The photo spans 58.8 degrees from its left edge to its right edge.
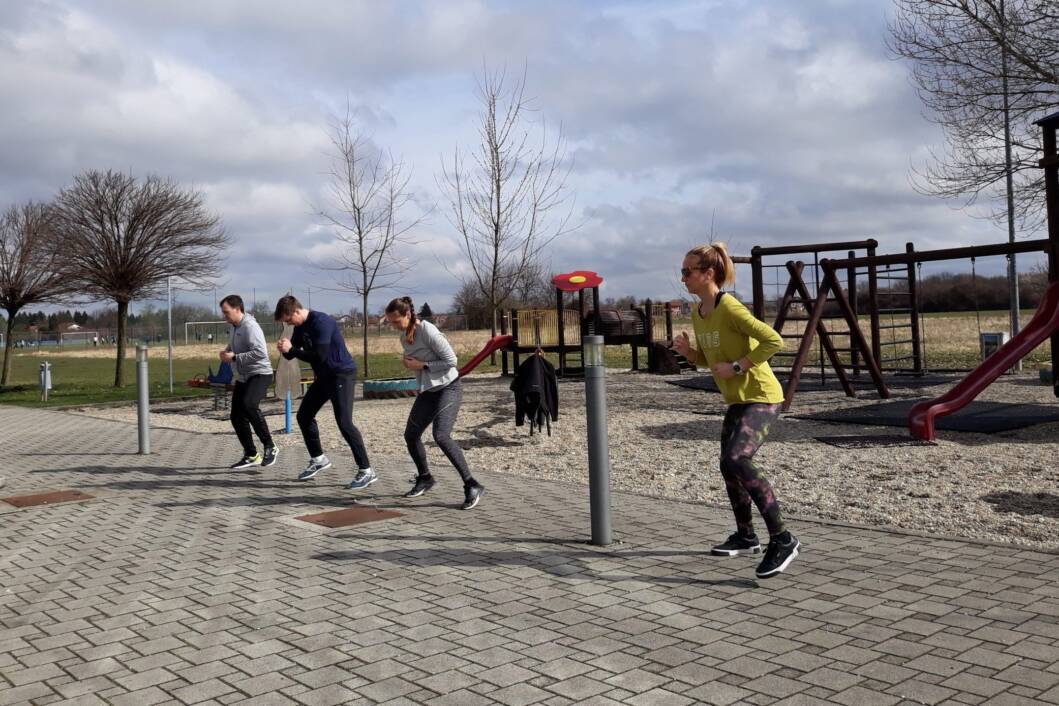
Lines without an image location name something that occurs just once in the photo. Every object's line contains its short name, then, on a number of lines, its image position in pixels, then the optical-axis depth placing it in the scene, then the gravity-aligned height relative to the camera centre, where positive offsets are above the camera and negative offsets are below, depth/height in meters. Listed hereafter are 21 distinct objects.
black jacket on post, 10.58 -0.50
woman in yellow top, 4.84 -0.18
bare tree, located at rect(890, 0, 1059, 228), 15.77 +4.62
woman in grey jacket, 7.30 -0.21
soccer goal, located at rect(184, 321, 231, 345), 57.47 +1.52
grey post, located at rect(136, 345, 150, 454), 10.77 -0.50
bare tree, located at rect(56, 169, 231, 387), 27.53 +3.58
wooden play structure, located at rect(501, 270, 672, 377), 23.12 +0.46
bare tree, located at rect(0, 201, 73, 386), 29.88 +2.98
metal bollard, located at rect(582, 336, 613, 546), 5.65 -0.59
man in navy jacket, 8.11 -0.11
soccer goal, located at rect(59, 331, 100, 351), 84.75 +2.00
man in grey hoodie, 9.19 -0.12
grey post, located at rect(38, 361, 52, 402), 23.44 -0.45
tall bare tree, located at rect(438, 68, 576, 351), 21.11 +2.79
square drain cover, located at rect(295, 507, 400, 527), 6.73 -1.22
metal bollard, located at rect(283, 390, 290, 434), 12.75 -0.87
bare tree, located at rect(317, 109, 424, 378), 25.48 +3.04
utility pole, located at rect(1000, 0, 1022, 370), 16.16 +2.83
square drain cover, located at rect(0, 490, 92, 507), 7.96 -1.19
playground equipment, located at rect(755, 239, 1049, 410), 12.77 +0.55
